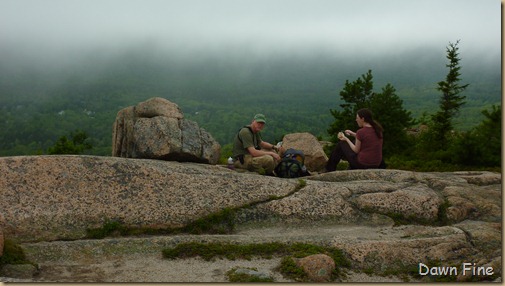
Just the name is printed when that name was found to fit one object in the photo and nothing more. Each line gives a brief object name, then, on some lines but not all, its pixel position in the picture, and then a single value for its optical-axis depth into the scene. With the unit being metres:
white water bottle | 18.00
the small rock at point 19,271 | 10.14
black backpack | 17.27
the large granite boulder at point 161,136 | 19.28
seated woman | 17.58
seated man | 17.23
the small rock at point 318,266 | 10.34
